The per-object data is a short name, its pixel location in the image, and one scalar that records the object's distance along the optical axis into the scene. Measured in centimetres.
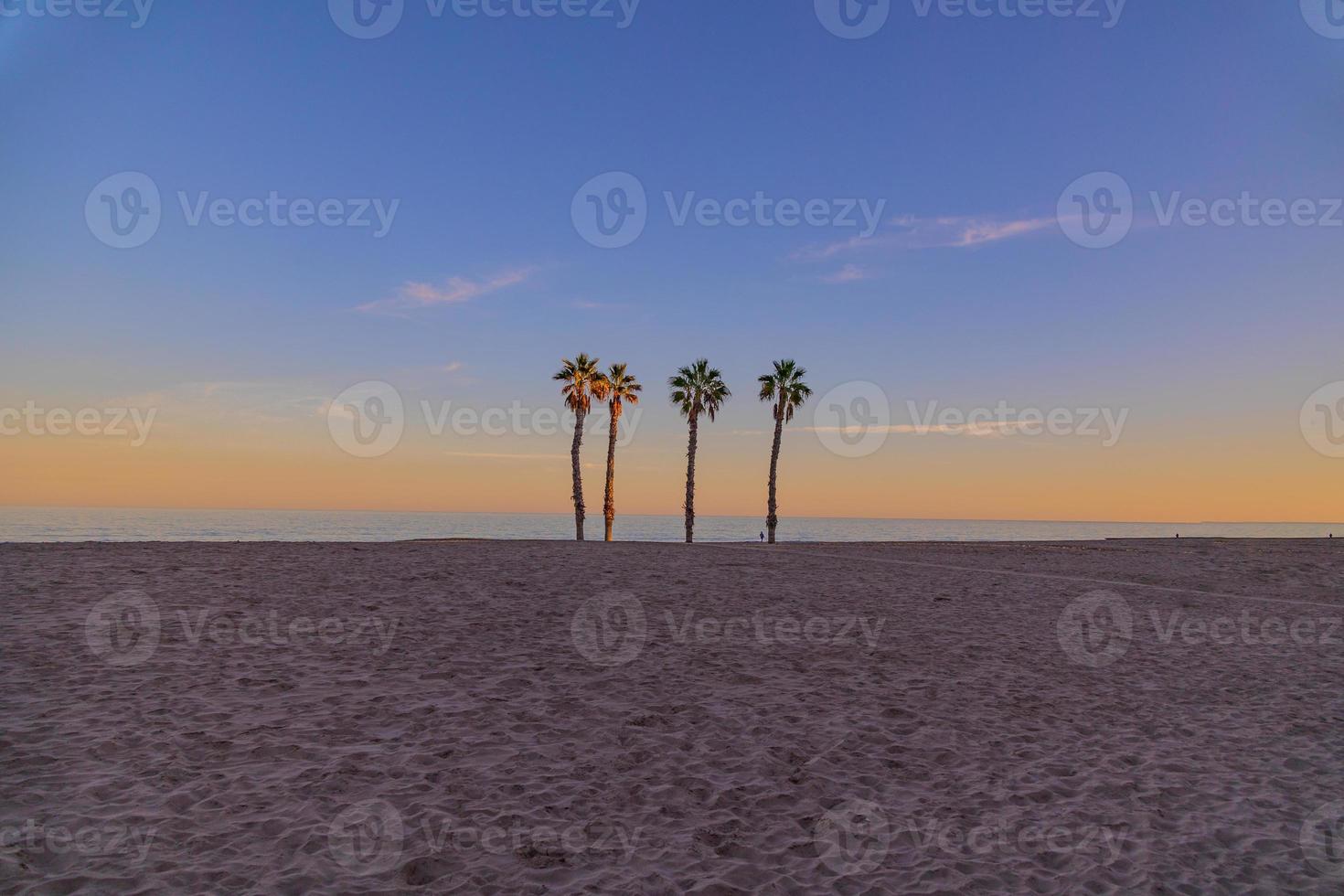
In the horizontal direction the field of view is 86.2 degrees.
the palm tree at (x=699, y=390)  5912
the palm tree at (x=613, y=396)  5397
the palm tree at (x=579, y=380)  5525
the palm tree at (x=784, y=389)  5791
